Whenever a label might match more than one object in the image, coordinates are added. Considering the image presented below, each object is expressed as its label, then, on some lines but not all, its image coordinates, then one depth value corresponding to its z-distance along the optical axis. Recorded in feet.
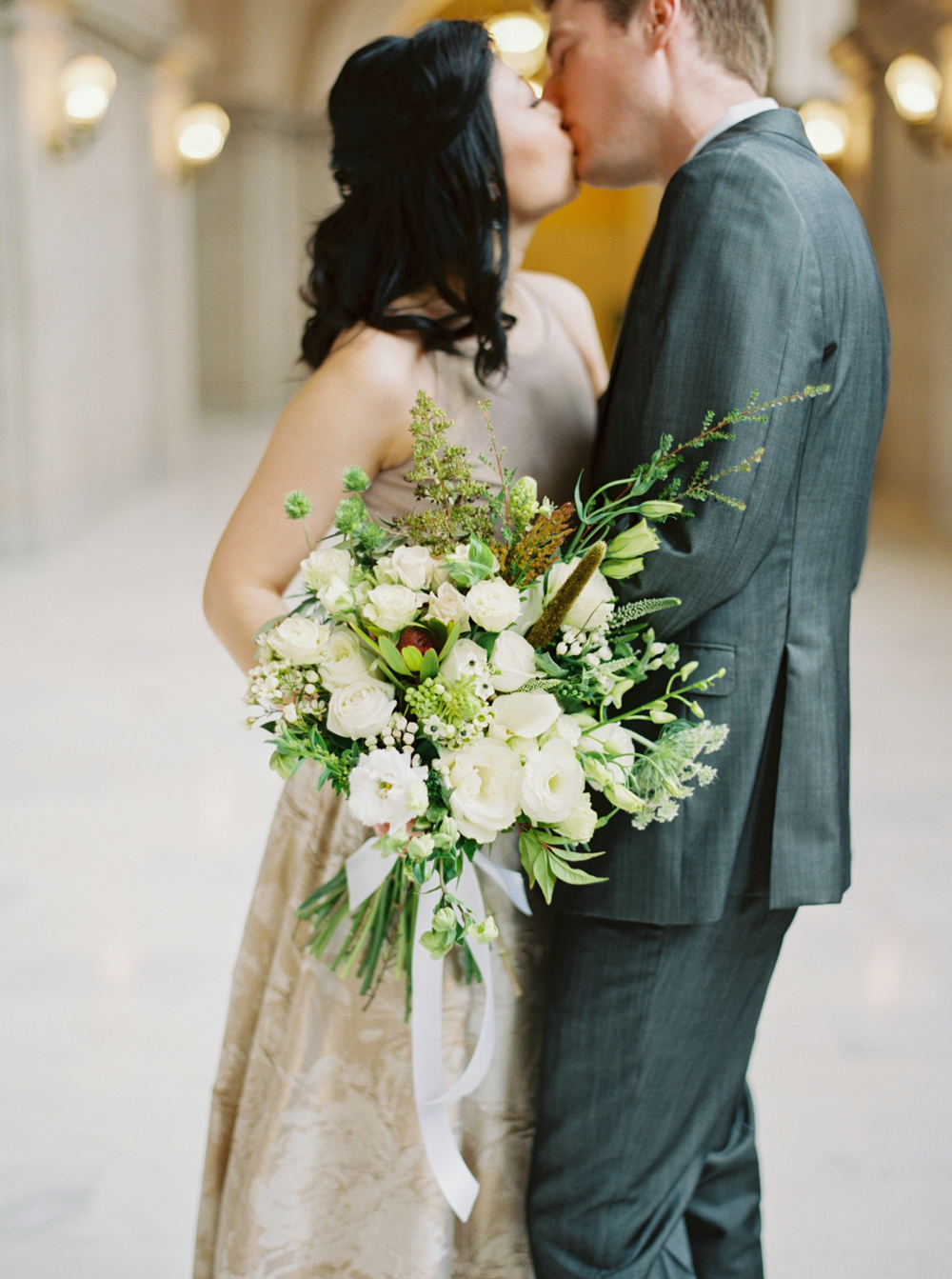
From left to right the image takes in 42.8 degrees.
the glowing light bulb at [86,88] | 29.12
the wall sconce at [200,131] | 39.60
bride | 5.86
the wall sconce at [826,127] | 35.63
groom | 4.94
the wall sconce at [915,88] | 28.89
